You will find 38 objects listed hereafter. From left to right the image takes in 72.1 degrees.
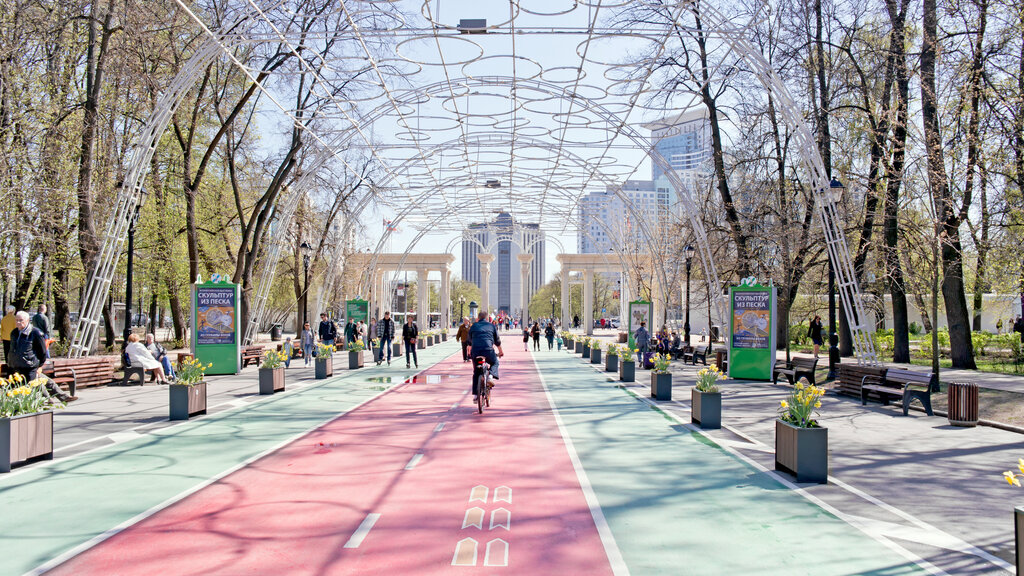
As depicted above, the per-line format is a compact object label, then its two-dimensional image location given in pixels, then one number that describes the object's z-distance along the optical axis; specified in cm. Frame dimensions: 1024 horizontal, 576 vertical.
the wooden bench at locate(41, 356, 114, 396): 1537
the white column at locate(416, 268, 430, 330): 6650
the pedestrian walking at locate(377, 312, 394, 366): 2487
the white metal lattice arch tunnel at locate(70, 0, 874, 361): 1595
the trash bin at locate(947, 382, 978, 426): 1249
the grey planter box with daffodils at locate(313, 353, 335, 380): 2062
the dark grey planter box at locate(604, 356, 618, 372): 2366
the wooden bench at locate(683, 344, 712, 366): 2712
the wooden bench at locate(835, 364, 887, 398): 1550
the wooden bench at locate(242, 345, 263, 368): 2419
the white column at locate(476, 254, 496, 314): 6725
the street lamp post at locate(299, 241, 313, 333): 2973
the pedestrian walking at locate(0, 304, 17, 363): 1580
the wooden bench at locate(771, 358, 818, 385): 1777
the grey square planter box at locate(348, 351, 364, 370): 2438
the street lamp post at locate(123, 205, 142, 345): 1894
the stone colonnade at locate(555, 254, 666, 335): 6244
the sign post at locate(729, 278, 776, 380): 1986
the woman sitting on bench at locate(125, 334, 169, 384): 1836
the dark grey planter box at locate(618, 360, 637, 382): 1994
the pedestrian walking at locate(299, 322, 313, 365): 2875
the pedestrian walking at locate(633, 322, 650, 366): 2536
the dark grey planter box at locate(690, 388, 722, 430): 1179
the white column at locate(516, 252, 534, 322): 6500
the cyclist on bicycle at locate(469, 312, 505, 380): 1348
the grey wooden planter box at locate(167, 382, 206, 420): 1227
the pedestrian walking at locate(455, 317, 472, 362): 2583
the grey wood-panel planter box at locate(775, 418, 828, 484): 797
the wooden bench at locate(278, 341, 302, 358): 3124
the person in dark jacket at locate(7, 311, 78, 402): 1133
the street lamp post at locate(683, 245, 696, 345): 2943
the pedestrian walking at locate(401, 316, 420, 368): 2422
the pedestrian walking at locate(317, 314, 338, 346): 3059
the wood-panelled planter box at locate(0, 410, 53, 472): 828
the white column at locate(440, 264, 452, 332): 6644
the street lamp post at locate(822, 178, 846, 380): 1739
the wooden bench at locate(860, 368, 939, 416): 1382
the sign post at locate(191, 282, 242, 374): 2081
